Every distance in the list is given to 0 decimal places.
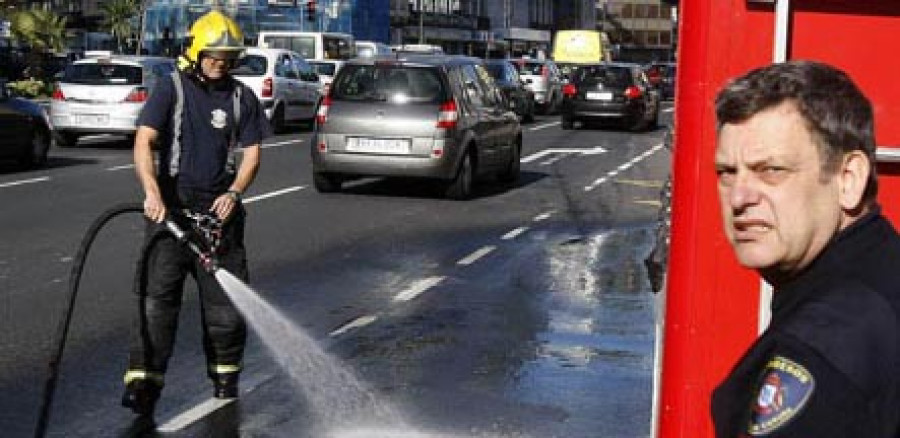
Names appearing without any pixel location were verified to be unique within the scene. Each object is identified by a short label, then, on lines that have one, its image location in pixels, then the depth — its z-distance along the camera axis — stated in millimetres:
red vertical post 2830
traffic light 60141
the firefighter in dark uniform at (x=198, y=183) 6230
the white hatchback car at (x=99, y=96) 22822
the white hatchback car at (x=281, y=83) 28094
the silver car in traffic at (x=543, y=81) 42438
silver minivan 15836
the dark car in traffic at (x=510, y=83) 33469
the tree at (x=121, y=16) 72625
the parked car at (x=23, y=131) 18531
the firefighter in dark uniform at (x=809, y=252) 1665
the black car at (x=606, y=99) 33312
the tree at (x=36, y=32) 47269
